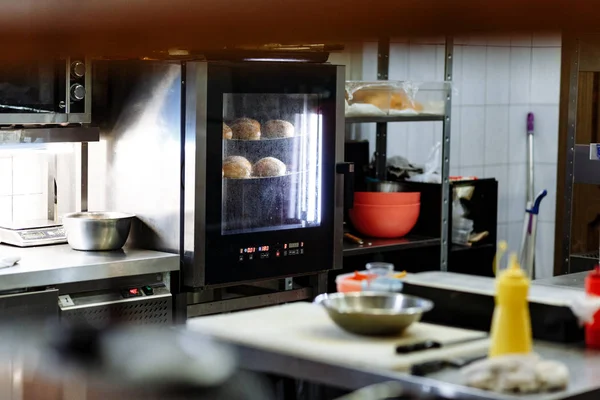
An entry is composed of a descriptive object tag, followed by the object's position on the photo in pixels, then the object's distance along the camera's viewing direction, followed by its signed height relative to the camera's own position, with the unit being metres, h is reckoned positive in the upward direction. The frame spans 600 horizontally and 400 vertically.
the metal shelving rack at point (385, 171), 3.67 -0.07
